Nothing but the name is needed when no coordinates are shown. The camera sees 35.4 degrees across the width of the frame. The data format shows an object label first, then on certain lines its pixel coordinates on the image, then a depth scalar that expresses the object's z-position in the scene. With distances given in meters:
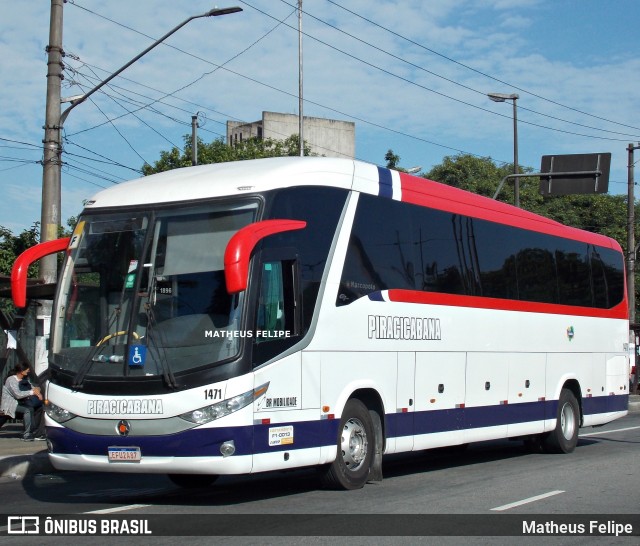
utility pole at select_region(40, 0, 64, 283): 17.38
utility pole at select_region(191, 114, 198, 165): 34.47
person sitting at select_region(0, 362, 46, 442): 17.56
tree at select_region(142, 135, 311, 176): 44.62
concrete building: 73.31
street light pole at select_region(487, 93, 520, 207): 32.66
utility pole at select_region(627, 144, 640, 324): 38.36
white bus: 9.89
